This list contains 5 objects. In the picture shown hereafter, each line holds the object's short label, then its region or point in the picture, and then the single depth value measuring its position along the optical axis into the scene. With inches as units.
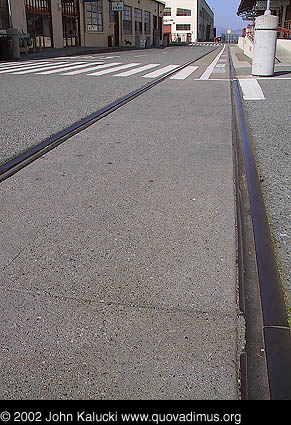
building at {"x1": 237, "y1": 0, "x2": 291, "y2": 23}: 1960.3
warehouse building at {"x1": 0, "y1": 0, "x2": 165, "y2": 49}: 1164.5
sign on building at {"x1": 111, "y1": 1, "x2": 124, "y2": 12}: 1674.5
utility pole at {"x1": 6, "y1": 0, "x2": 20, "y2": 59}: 917.2
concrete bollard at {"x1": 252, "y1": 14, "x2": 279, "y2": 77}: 525.0
